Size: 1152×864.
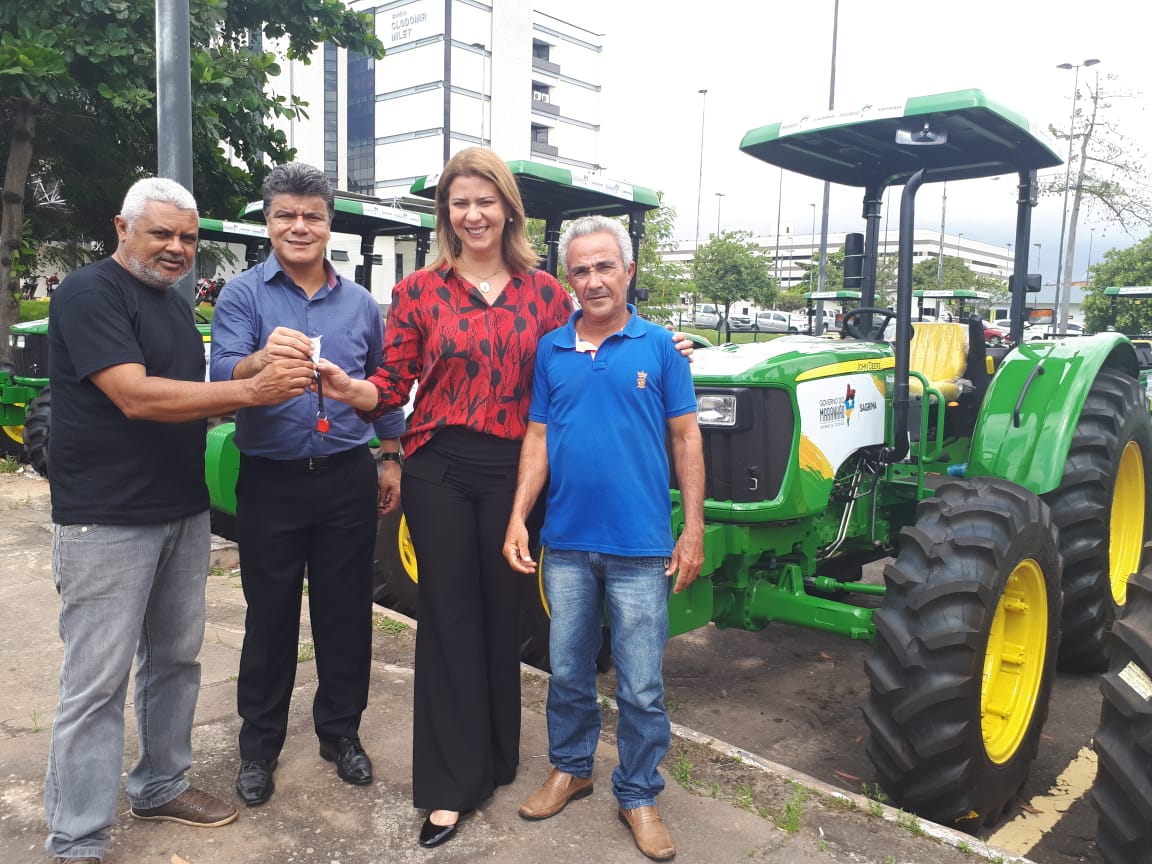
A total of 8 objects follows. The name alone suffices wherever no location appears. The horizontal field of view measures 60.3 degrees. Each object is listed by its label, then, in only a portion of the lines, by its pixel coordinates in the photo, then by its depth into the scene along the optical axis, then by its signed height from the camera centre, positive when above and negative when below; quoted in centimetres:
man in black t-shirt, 252 -40
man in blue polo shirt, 276 -47
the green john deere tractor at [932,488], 328 -63
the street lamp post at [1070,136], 2212 +456
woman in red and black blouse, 287 -33
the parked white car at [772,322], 3941 +24
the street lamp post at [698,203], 5038 +645
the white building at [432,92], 5041 +1175
